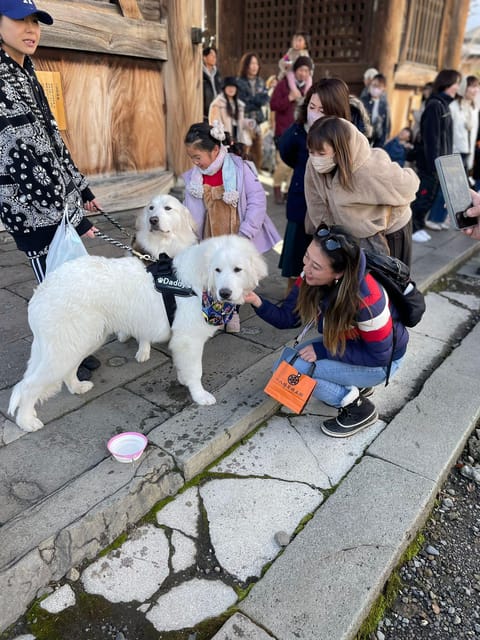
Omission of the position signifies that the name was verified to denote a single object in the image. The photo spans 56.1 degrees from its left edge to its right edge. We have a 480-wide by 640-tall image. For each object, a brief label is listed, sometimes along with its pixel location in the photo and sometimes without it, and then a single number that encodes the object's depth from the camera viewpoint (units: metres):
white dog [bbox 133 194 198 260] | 3.45
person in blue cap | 2.62
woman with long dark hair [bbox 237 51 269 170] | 8.12
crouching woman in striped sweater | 2.53
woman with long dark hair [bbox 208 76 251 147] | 7.84
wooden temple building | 5.79
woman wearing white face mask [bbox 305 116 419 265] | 2.98
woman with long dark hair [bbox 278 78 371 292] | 3.37
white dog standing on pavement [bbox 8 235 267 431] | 2.64
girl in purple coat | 3.71
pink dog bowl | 2.55
